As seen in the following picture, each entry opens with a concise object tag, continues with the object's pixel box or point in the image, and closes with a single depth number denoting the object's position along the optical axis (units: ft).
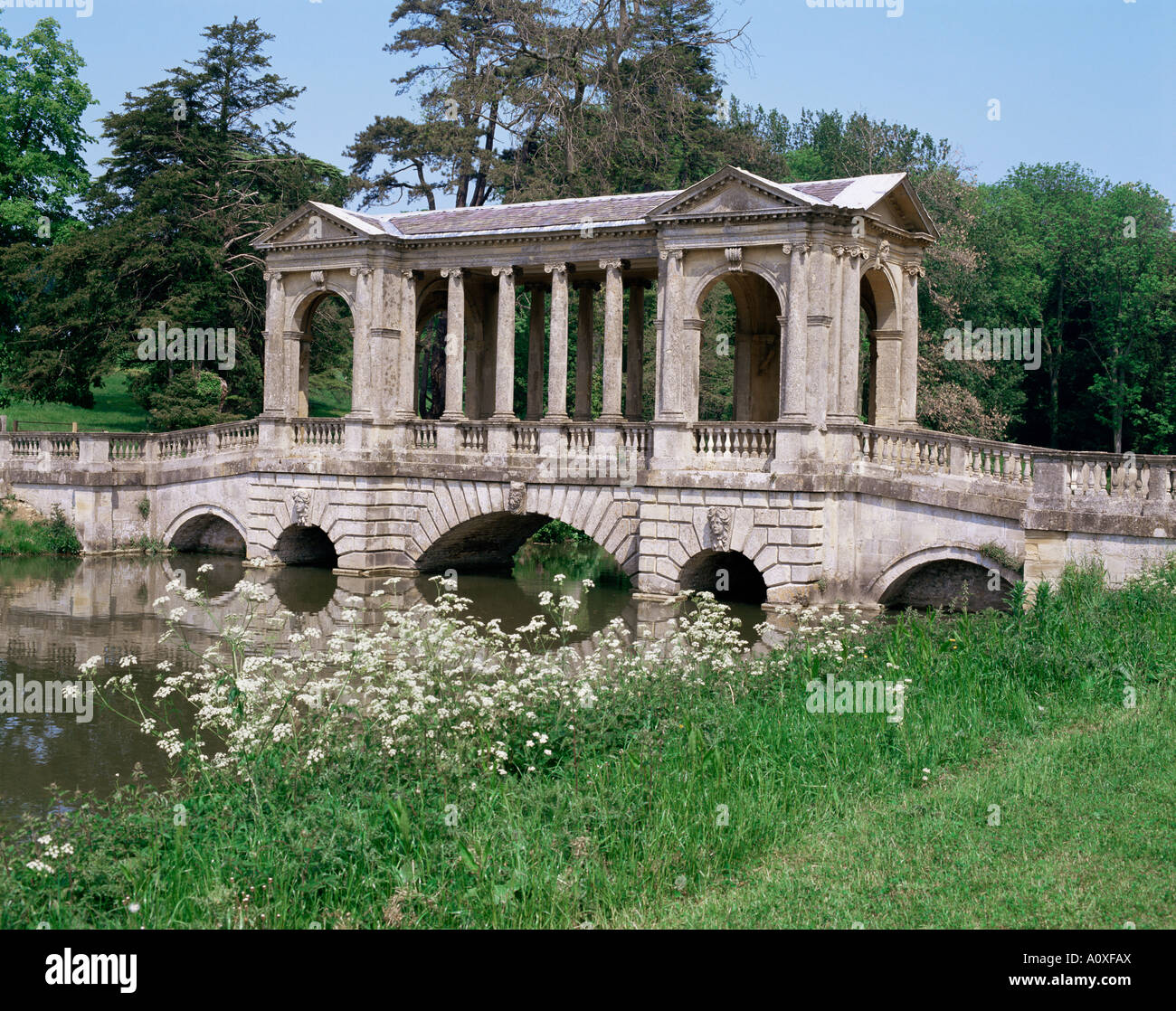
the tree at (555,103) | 118.52
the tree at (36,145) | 123.75
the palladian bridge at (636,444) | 67.46
